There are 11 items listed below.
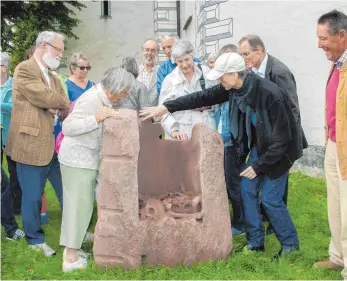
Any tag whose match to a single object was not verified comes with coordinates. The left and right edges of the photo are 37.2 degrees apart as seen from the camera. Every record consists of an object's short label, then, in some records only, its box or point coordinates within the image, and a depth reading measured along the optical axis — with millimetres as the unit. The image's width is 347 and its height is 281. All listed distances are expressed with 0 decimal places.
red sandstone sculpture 3732
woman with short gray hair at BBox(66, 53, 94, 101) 5262
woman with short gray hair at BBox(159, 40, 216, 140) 4586
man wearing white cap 3836
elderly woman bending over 3793
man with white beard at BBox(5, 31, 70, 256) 4246
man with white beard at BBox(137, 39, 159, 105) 5840
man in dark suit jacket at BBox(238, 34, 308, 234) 4328
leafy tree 14208
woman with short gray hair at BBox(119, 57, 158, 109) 4871
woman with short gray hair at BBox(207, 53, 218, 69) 5189
